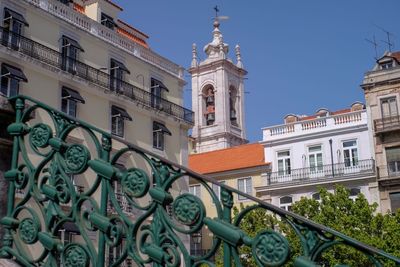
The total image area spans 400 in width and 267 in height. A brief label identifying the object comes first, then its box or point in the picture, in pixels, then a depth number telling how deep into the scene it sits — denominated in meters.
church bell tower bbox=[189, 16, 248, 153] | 60.03
